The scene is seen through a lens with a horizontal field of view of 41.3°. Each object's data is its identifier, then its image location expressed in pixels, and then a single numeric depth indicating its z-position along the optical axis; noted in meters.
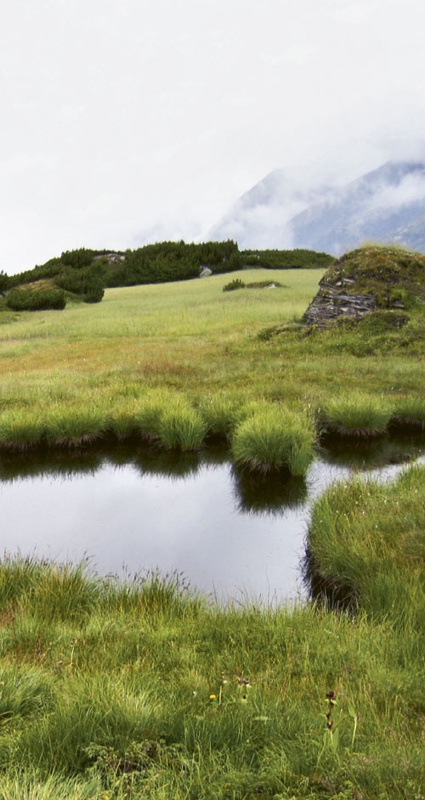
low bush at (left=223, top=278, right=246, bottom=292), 40.47
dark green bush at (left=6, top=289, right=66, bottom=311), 37.84
